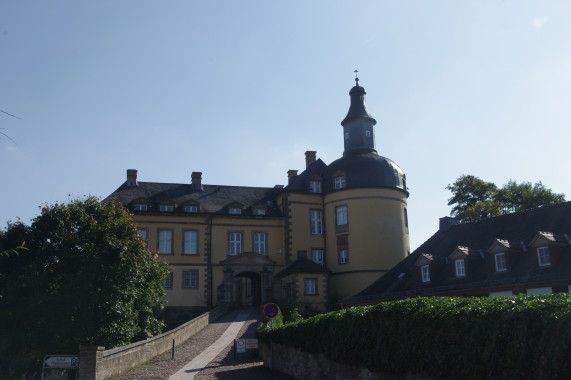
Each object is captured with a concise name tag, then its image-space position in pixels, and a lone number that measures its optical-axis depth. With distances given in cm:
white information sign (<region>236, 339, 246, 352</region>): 2256
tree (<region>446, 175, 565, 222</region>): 4084
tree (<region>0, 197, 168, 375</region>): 2139
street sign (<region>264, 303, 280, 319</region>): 1997
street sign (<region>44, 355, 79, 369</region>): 1517
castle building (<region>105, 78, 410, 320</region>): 4025
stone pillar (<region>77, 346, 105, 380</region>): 1630
